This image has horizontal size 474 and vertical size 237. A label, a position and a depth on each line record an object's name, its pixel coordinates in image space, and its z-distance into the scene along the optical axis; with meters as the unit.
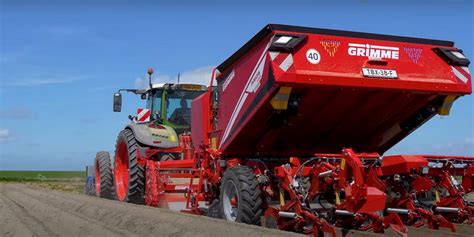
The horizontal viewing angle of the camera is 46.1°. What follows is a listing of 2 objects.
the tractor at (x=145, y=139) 10.89
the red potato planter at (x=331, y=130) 6.11
